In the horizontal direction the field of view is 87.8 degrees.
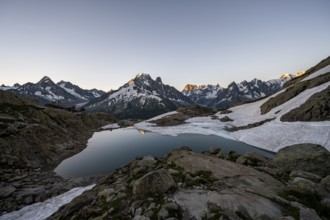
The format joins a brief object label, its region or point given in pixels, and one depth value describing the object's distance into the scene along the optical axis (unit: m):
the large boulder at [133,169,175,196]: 13.08
